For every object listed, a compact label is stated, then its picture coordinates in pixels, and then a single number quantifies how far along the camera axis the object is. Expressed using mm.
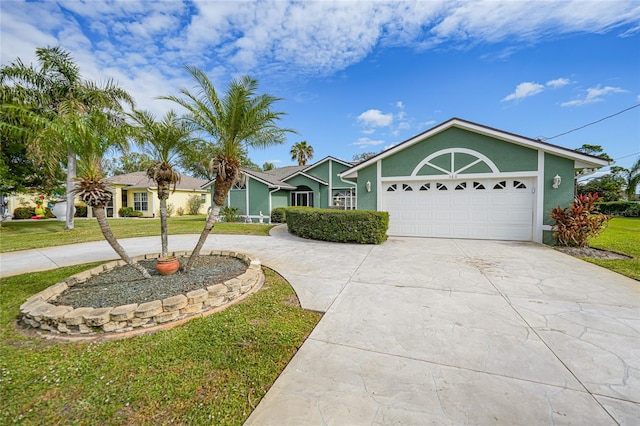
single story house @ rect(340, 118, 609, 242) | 8875
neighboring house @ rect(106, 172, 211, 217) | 23625
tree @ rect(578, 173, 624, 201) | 28094
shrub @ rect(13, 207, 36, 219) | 21031
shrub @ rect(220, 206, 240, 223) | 18234
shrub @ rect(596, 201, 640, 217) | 22016
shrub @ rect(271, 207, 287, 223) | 17906
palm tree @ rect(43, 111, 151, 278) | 4219
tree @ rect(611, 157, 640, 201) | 21453
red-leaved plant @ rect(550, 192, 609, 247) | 7898
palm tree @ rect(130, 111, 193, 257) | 5461
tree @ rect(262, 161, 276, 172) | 52562
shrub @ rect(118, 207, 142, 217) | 23422
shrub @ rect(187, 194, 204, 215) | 26078
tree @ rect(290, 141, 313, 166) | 33781
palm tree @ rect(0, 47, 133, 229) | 11555
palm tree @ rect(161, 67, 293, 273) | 5246
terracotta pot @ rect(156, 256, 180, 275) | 5180
